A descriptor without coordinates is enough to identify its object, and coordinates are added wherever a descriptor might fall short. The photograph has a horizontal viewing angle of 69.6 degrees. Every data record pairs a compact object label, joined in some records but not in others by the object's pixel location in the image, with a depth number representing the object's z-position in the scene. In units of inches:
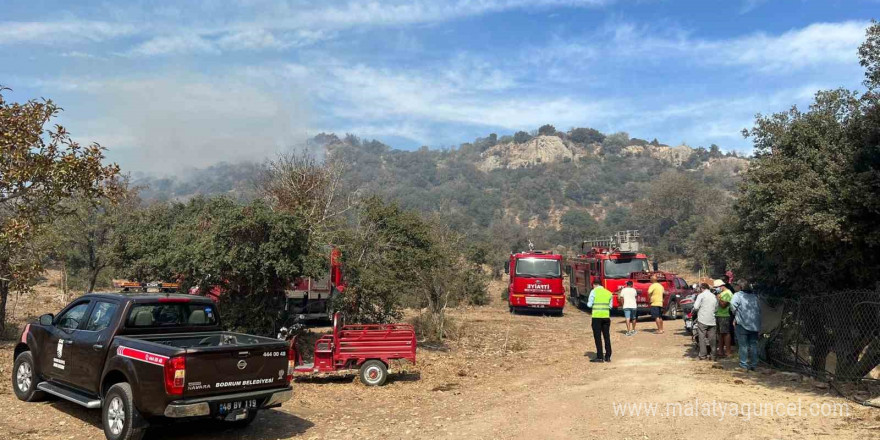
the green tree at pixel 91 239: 866.8
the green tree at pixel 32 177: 442.6
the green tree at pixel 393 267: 555.2
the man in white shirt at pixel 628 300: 706.2
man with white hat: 521.0
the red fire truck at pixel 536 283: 1072.2
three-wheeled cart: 439.5
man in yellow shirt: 732.7
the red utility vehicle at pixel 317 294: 555.8
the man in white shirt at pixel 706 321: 517.0
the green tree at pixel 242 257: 453.4
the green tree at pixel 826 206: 369.4
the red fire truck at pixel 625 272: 949.8
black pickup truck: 264.8
